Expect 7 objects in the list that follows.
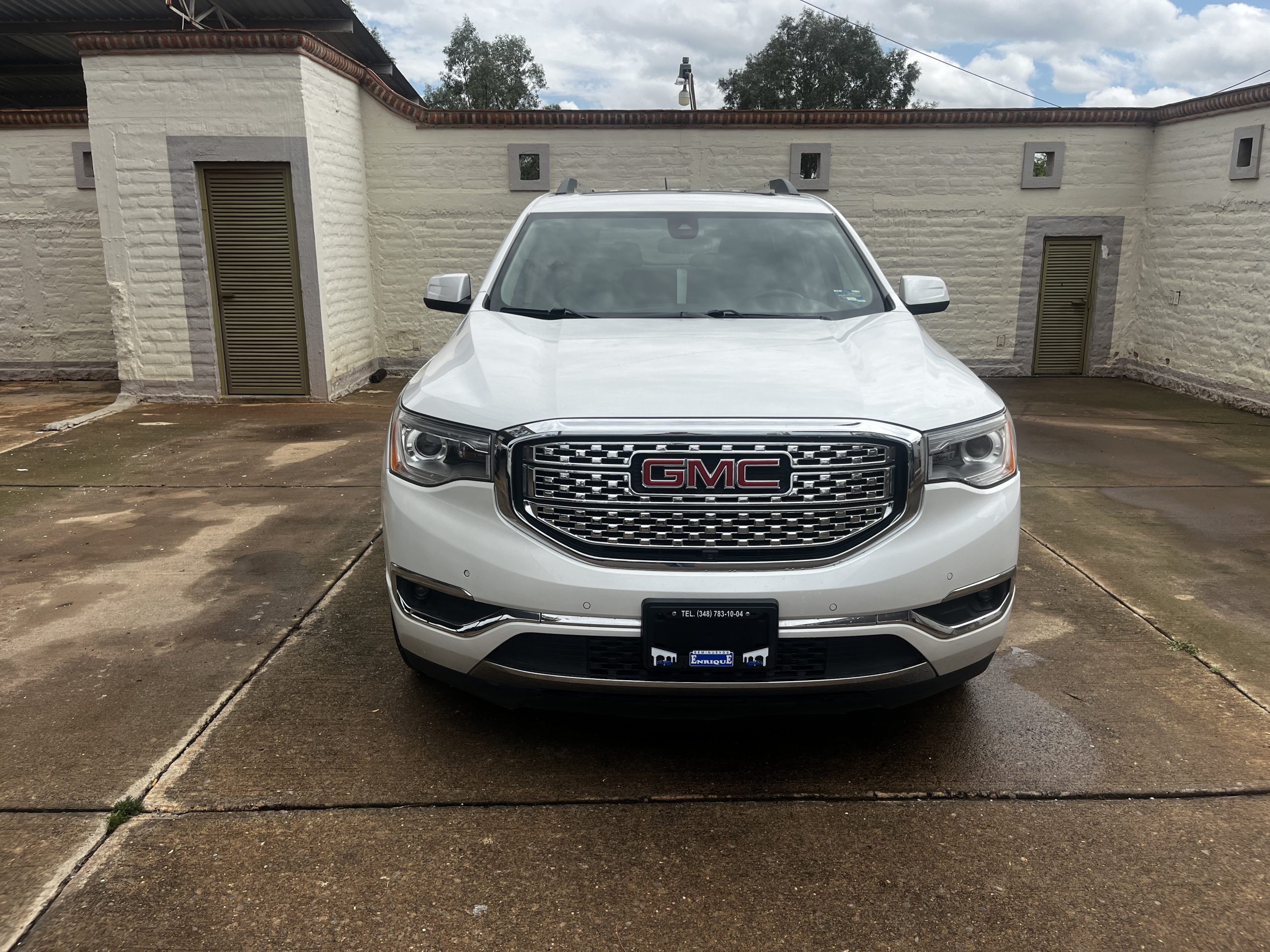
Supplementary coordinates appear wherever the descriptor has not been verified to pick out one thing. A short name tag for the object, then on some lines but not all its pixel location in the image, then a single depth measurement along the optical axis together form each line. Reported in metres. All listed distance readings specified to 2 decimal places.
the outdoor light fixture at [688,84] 21.22
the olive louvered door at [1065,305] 12.18
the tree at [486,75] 40.62
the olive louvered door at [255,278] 9.60
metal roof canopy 13.28
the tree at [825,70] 38.66
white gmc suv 2.52
